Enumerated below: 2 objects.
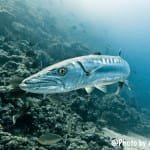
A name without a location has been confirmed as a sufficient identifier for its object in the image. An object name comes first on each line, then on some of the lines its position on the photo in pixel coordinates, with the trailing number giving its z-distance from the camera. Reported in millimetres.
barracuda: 1704
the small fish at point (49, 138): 3198
